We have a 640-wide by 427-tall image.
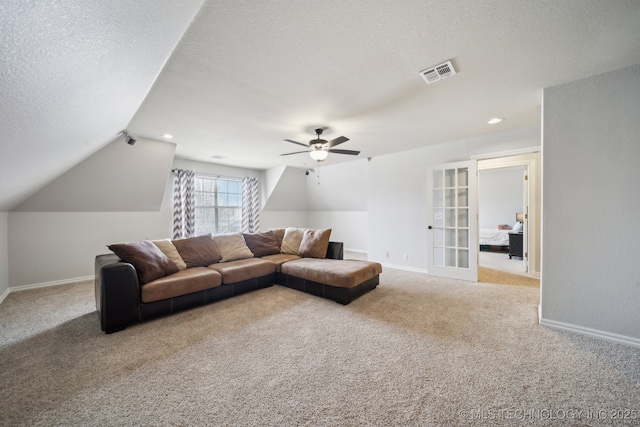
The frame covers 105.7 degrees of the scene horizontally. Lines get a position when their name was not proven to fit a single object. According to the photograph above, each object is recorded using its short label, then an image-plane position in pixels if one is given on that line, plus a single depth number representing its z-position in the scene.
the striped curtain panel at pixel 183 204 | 5.20
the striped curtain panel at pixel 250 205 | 6.59
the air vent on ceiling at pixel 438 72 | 2.06
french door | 4.03
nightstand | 5.60
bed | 6.40
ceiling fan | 3.35
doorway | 4.17
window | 5.82
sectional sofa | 2.43
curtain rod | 5.68
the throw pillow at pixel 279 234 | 4.70
